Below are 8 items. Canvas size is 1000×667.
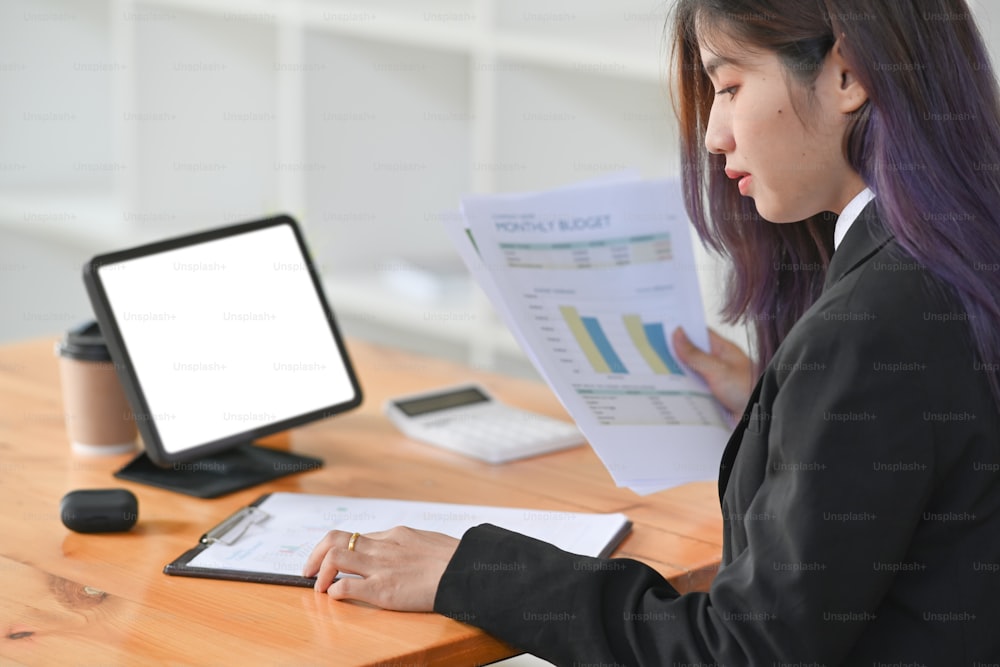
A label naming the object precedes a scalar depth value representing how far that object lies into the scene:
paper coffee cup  2.54
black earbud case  2.35
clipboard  2.28
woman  2.09
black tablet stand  2.46
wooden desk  2.17
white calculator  2.57
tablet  2.47
